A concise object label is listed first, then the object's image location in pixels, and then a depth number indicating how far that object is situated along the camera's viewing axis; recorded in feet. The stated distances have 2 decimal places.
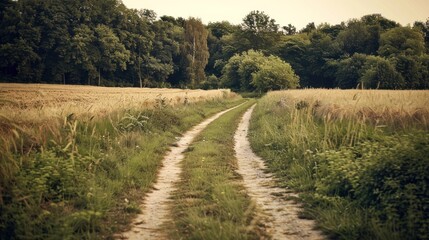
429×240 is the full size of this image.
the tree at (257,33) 310.86
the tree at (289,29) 484.33
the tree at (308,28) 415.64
